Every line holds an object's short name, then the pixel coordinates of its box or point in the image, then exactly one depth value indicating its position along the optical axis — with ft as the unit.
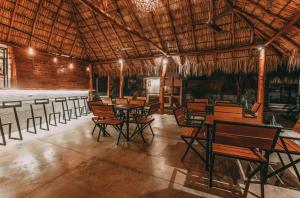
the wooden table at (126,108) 13.14
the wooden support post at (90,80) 35.76
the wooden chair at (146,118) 13.41
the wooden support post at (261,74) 20.21
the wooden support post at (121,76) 31.92
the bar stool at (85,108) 27.09
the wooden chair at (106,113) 12.14
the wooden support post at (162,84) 28.48
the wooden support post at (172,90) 34.78
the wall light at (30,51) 24.34
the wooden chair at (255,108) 17.84
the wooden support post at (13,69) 22.67
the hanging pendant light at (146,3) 14.62
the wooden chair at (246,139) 6.07
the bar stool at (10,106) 11.72
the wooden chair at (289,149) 7.11
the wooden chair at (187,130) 9.23
